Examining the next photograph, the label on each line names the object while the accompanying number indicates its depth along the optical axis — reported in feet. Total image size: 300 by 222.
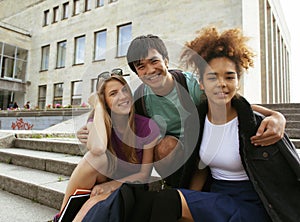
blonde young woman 5.06
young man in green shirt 5.25
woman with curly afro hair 3.76
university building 37.53
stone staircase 7.33
